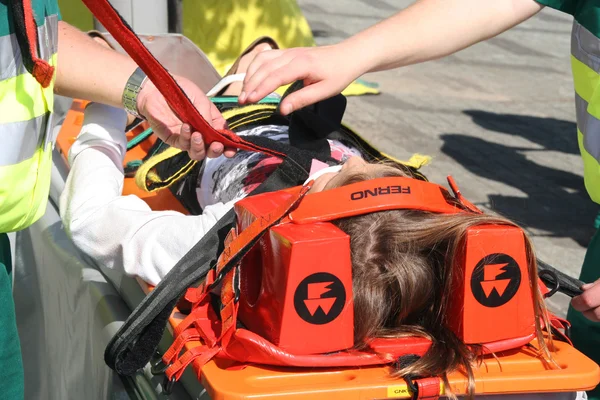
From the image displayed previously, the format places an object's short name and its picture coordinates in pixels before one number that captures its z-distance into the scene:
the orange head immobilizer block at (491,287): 1.45
